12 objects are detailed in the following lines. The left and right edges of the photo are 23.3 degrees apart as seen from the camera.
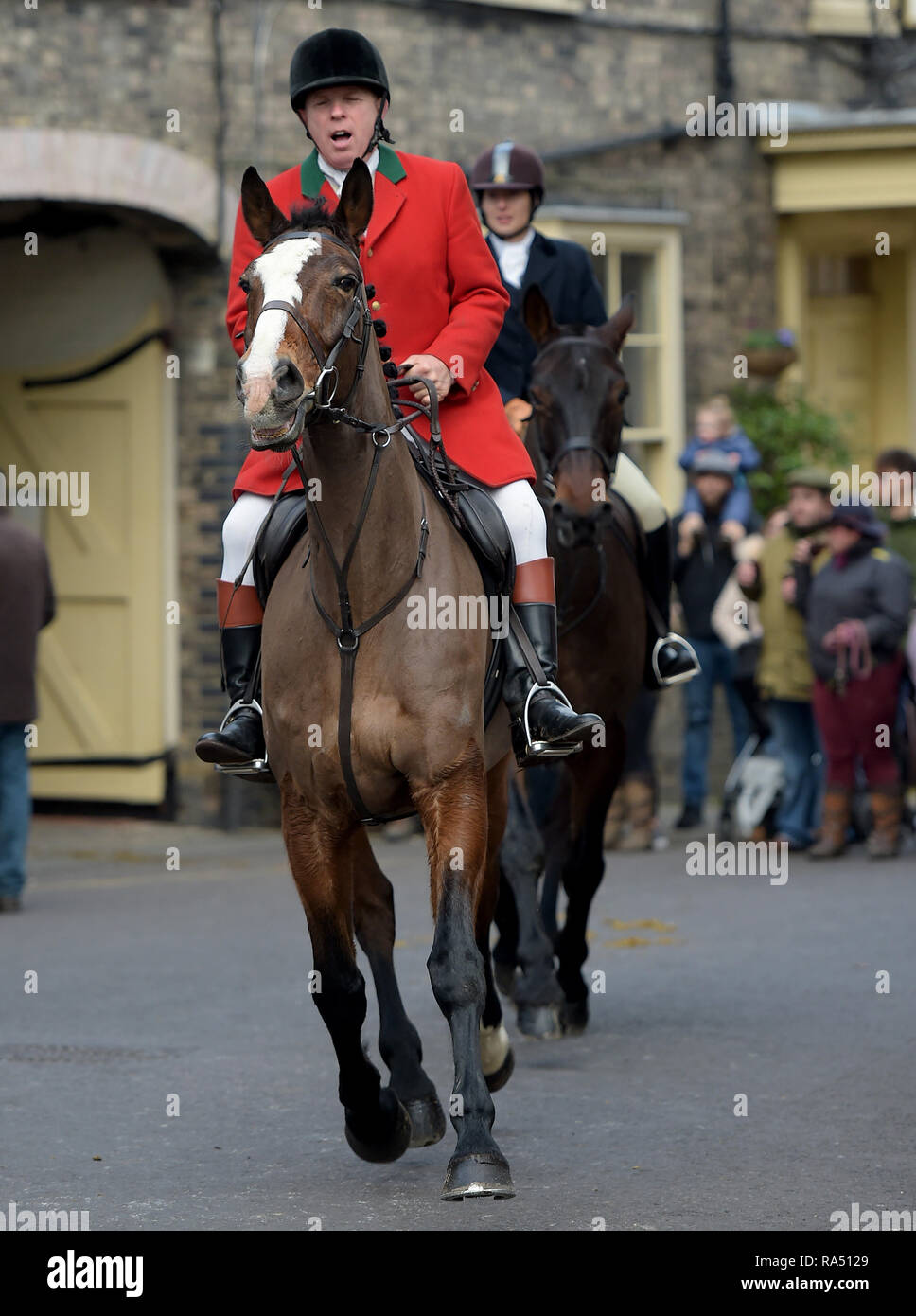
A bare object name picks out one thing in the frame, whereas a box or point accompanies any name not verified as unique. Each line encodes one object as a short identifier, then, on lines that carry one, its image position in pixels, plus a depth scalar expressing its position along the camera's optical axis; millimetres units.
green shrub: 17203
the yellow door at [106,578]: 15148
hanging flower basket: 17344
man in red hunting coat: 6293
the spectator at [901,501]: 14398
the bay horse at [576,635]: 8180
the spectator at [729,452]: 15031
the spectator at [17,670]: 11922
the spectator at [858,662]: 13781
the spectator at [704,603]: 14945
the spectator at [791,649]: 14312
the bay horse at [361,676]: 5531
